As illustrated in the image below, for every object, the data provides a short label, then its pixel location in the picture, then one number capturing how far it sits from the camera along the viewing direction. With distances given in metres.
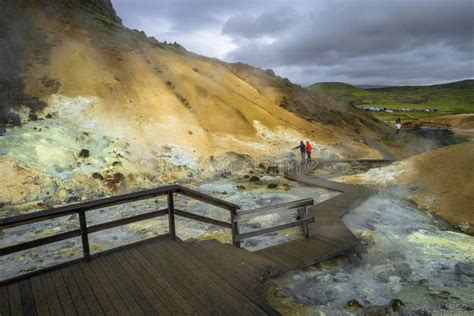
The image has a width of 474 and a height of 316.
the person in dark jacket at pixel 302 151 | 24.32
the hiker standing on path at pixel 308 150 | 24.38
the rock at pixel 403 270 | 8.01
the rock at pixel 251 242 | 10.31
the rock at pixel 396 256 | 8.95
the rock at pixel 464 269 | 7.97
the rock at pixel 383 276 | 7.82
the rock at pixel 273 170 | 22.77
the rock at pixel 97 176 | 17.73
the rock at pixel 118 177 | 18.17
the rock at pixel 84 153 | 18.59
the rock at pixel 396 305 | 6.45
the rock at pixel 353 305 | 6.48
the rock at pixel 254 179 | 19.94
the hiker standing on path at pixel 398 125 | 41.47
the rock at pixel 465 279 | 7.70
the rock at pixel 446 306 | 6.62
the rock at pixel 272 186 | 18.39
